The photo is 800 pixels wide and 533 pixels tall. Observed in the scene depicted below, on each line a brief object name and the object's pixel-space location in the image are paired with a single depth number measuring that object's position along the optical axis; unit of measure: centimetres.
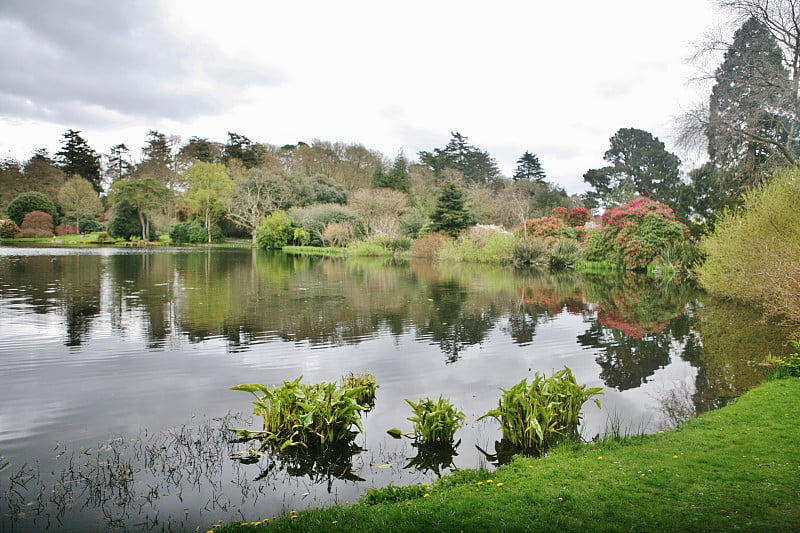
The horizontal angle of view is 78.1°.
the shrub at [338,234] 3831
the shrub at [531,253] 2630
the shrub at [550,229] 2830
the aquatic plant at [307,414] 466
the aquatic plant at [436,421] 471
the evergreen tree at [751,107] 1608
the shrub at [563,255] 2589
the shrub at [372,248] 3419
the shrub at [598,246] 2548
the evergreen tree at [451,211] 3253
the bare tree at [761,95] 1566
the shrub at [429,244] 3225
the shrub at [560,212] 3416
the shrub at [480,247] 2806
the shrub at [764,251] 932
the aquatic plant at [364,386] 581
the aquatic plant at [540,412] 476
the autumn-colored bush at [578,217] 3488
